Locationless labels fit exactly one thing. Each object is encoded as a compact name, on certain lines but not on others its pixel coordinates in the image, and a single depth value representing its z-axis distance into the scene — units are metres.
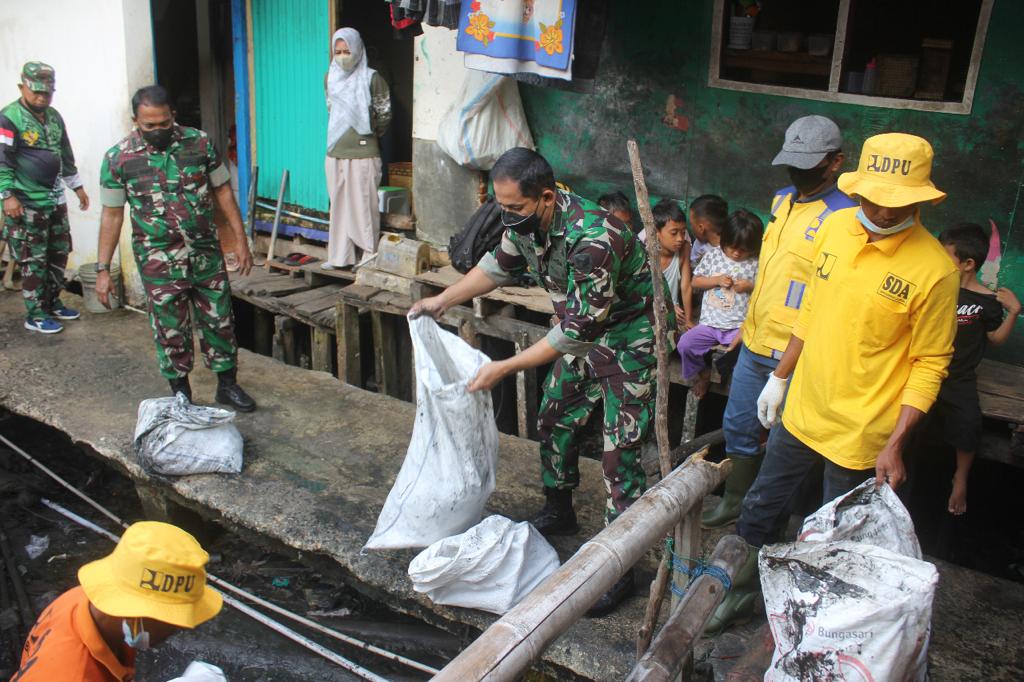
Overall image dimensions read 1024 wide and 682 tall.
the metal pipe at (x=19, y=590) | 4.82
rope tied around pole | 2.76
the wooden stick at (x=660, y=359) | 3.00
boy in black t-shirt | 4.31
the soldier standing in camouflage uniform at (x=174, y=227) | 5.16
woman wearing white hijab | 7.32
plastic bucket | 7.75
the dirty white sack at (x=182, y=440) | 4.87
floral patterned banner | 5.46
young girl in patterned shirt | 4.98
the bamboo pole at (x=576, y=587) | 1.91
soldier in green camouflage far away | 6.81
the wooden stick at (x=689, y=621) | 2.39
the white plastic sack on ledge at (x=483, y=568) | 3.62
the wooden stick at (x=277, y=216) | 8.27
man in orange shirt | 2.17
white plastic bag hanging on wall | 6.49
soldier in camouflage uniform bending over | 3.46
